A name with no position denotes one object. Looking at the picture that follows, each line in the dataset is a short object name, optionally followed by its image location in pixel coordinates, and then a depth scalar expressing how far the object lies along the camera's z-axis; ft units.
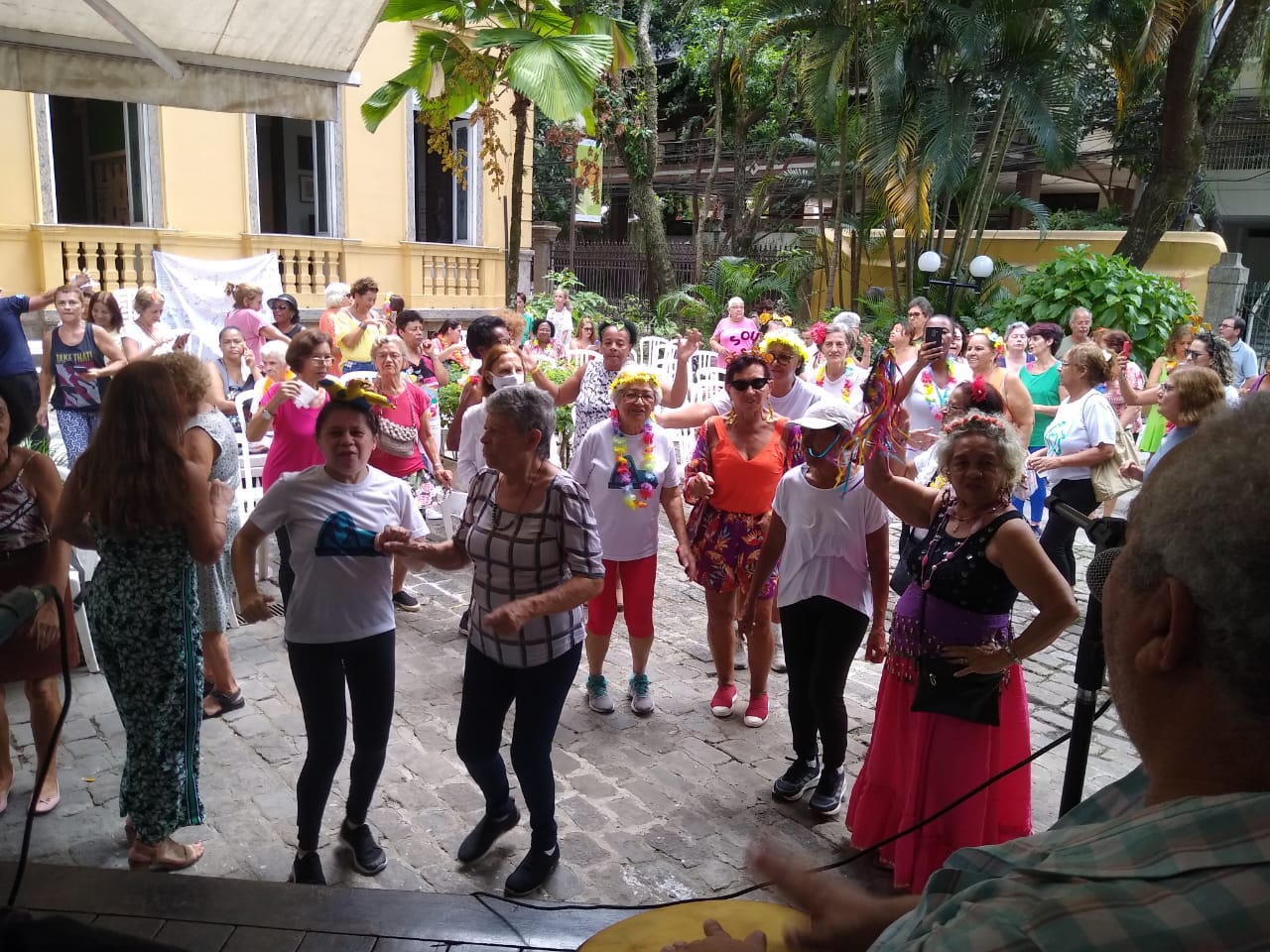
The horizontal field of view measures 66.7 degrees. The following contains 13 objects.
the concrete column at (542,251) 62.39
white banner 39.93
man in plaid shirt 2.81
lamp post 44.37
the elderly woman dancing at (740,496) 15.79
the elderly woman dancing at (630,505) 16.01
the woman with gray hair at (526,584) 11.14
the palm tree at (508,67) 26.43
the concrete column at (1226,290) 53.26
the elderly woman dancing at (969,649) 10.50
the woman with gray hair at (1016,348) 29.12
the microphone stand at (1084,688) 6.82
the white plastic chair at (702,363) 38.02
